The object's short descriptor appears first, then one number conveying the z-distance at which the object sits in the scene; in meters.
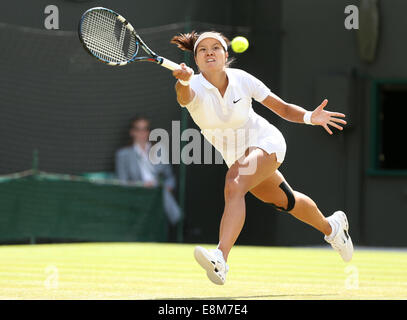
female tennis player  11.30
